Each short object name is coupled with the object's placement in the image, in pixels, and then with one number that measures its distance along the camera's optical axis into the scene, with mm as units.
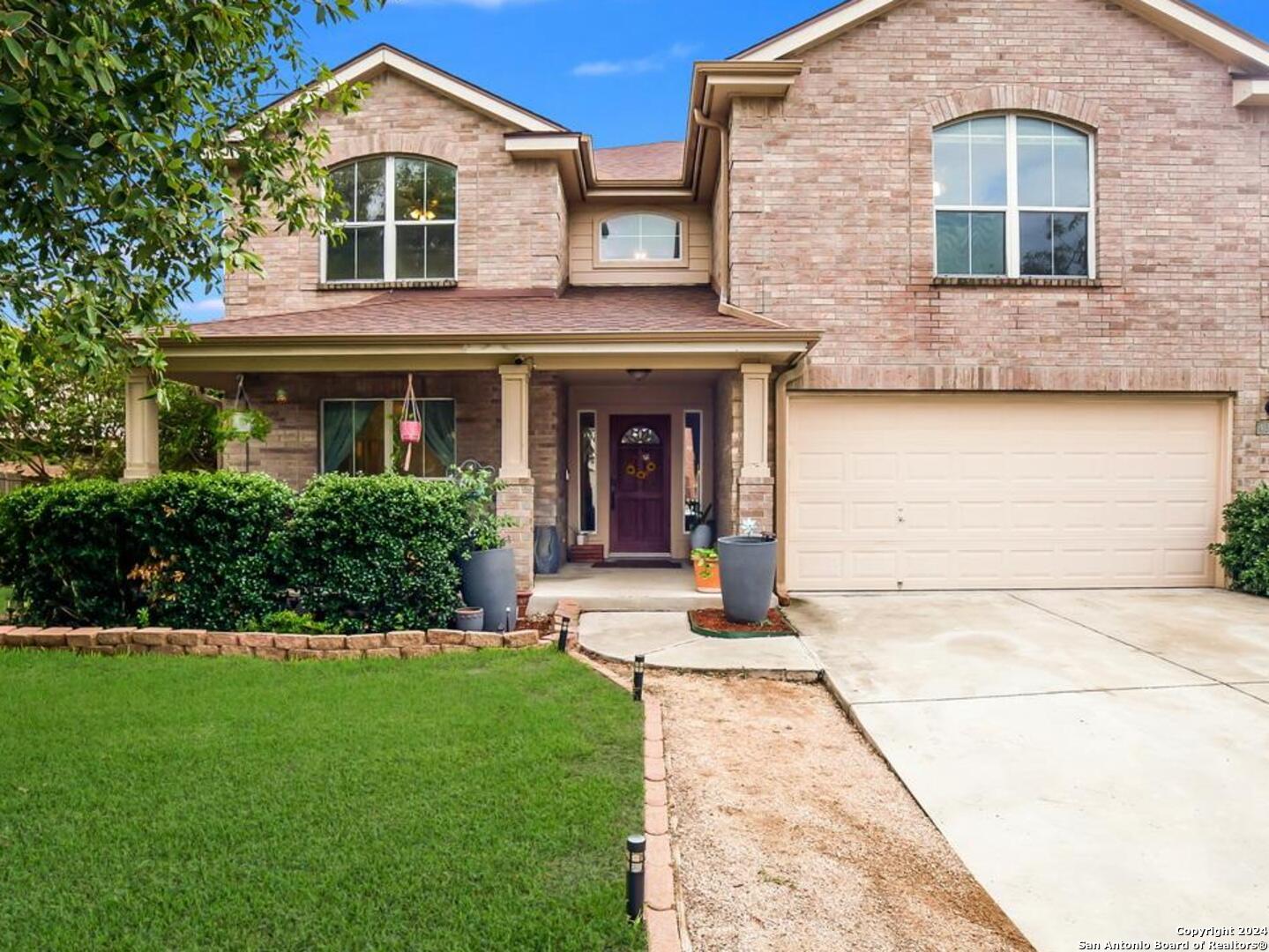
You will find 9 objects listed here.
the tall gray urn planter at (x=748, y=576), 6895
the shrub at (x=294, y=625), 6254
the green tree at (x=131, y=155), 3377
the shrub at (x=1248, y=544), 8367
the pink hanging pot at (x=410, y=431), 8930
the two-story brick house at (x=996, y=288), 8883
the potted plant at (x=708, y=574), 8539
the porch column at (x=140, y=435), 8367
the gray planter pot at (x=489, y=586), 6598
